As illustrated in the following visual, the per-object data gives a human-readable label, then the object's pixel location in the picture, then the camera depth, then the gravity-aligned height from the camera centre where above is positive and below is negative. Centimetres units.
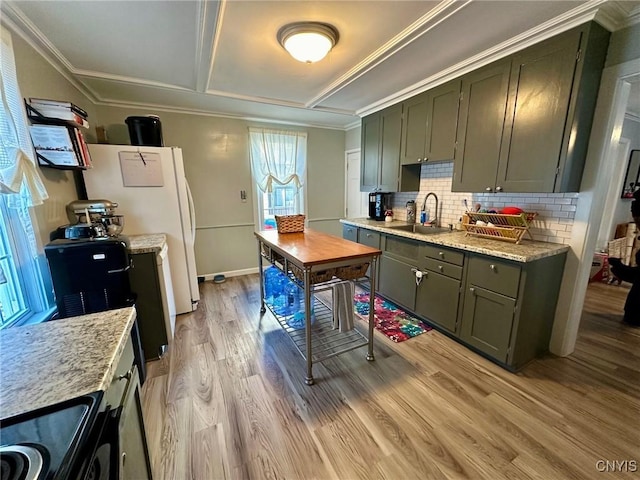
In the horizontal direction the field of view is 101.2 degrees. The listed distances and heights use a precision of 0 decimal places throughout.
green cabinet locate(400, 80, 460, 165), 251 +65
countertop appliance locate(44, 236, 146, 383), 174 -57
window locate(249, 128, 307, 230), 407 +30
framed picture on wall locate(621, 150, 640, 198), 393 +18
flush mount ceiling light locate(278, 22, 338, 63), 180 +104
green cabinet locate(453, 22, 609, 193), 174 +56
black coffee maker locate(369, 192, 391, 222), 367 -21
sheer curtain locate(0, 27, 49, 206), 149 +28
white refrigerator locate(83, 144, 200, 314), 254 -4
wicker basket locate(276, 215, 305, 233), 272 -35
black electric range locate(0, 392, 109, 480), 53 -54
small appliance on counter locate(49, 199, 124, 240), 190 -25
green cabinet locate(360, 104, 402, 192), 318 +51
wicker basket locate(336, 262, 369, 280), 199 -62
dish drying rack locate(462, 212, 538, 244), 210 -31
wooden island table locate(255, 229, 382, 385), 185 -60
